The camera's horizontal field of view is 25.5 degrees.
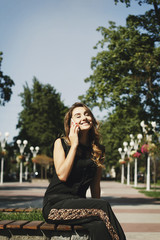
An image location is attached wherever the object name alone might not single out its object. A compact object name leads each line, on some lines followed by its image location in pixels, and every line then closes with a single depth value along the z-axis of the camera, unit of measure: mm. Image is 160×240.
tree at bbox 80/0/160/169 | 15672
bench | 3008
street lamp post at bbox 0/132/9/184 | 32556
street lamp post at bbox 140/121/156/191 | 24080
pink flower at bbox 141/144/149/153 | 24267
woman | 2799
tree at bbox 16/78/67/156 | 51438
